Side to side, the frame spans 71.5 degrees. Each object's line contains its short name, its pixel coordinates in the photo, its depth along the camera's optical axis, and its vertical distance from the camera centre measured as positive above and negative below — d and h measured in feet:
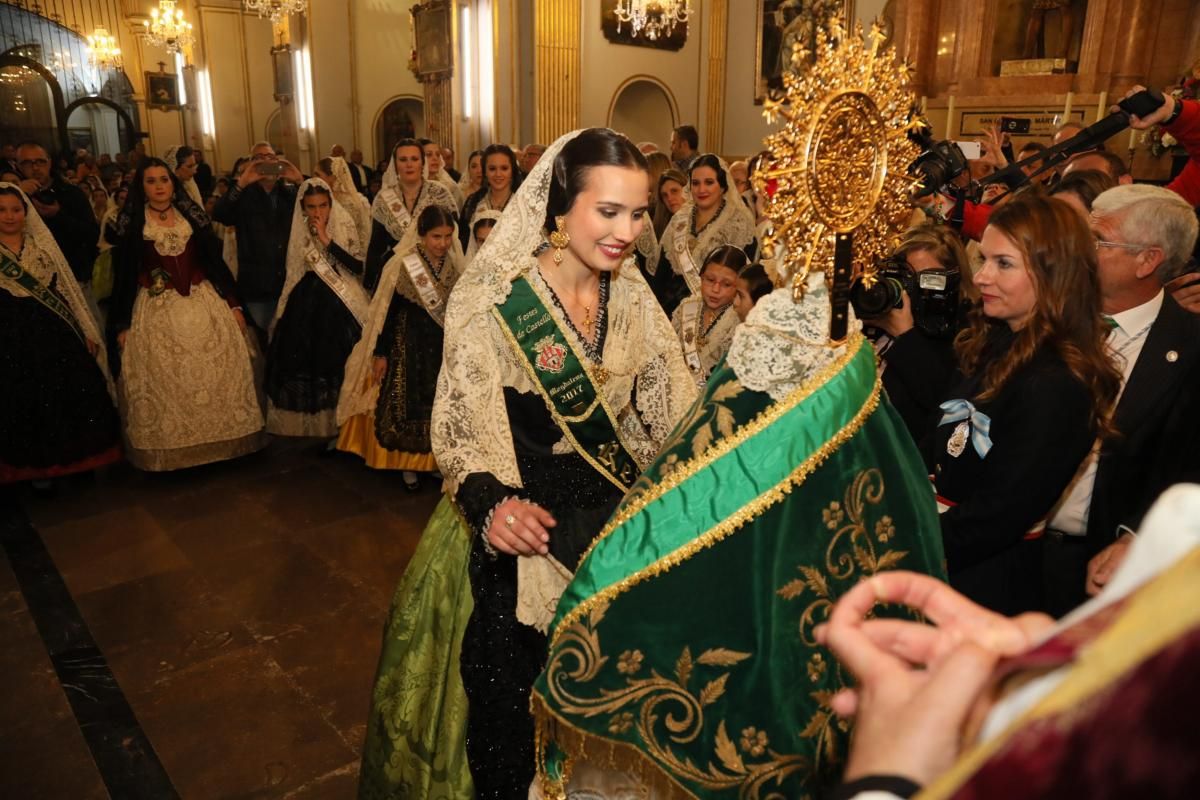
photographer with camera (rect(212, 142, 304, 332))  19.92 -1.36
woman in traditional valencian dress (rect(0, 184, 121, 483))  14.62 -3.55
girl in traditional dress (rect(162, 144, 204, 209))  24.82 -0.20
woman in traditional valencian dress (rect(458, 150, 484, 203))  24.56 -0.31
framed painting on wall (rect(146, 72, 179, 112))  61.21 +4.93
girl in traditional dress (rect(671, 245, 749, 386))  12.69 -2.23
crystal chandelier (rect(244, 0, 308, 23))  42.32 +7.81
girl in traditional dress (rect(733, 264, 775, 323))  10.94 -1.49
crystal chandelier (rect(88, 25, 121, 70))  57.57 +7.51
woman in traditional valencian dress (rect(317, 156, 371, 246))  20.83 -0.86
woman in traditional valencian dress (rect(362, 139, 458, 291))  17.72 -0.78
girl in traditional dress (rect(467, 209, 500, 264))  15.97 -1.13
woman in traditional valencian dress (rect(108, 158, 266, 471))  15.58 -3.18
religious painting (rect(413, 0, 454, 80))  38.37 +5.60
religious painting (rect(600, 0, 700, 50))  38.32 +6.09
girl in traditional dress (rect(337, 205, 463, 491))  15.29 -3.26
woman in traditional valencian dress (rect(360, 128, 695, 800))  6.04 -1.99
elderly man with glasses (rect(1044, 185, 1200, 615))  6.37 -2.00
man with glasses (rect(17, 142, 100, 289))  19.90 -1.23
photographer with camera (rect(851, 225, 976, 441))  7.11 -1.42
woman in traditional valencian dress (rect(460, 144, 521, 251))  19.74 -0.26
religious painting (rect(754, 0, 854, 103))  36.29 +5.99
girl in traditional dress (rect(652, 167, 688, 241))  19.62 -0.69
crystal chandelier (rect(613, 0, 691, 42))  36.60 +6.66
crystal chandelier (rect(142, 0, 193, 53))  51.49 +8.05
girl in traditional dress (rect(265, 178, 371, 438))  17.51 -3.06
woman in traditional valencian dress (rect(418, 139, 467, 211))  24.13 -0.17
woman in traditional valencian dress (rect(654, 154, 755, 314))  18.02 -1.28
